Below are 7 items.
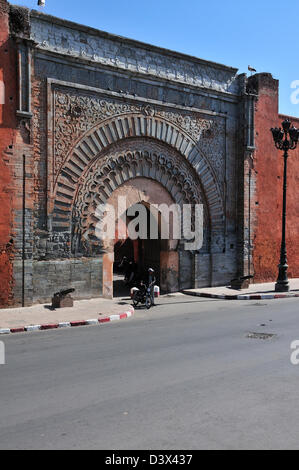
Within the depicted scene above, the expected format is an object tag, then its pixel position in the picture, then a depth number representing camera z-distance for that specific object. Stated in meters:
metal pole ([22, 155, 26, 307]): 11.23
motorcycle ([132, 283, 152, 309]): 11.91
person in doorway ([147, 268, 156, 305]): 11.91
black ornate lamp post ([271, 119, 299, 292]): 14.87
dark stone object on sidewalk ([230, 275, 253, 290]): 15.10
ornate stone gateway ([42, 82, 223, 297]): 12.07
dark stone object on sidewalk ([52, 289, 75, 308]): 11.22
